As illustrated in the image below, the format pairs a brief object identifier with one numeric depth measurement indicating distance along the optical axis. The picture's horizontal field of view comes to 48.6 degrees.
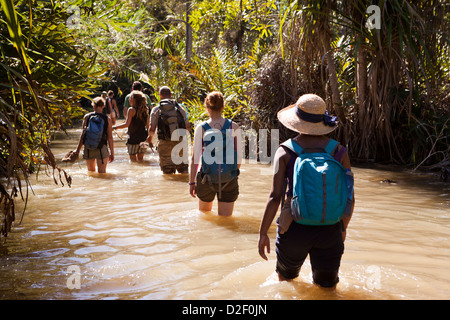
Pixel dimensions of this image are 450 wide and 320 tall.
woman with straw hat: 3.51
